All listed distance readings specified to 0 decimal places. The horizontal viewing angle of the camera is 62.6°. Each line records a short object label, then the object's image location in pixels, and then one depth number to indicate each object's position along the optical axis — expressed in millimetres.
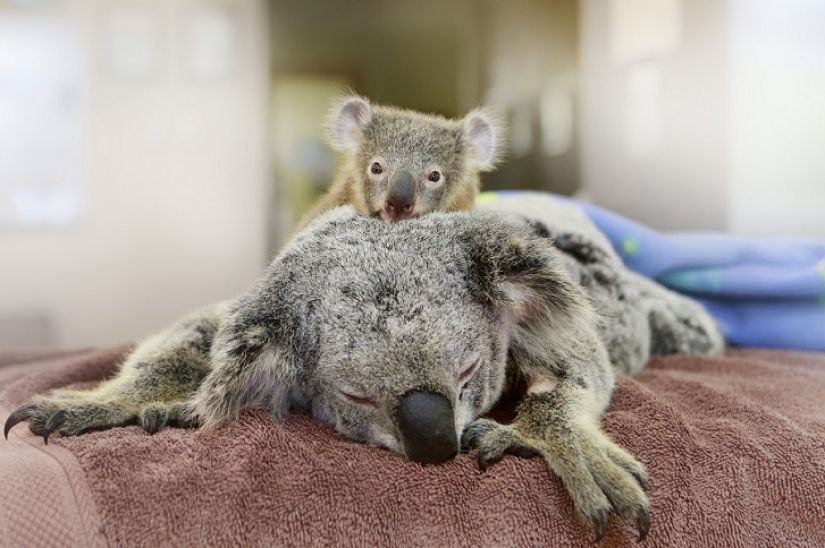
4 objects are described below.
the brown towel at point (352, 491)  903
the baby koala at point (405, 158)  1632
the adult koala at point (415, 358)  960
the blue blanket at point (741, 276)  2216
